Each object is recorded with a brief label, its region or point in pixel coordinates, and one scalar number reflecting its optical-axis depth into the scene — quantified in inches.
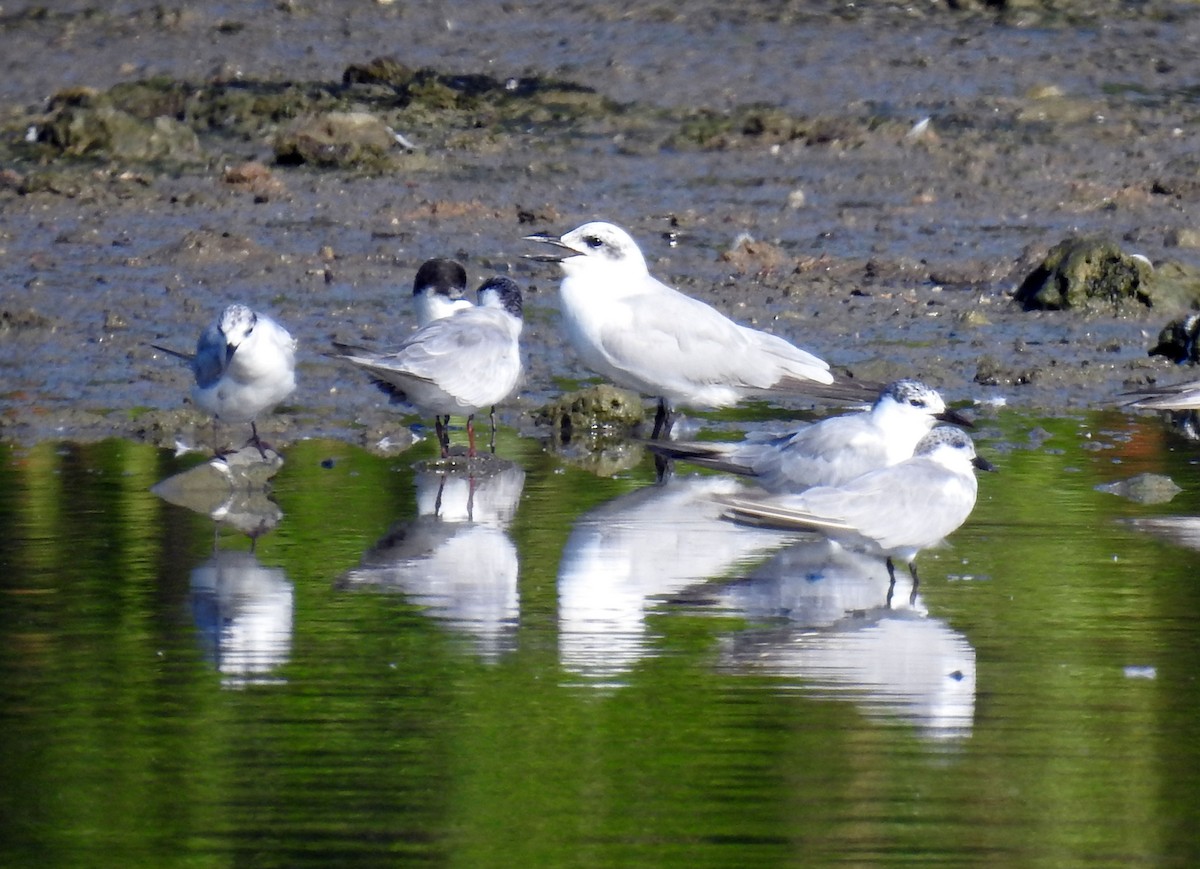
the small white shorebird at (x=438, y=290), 706.8
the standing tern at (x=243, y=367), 584.7
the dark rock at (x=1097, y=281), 800.9
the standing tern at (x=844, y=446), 506.6
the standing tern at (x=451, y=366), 593.0
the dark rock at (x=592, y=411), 649.0
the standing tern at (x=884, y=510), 436.5
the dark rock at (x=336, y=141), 1002.1
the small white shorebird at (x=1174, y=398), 619.5
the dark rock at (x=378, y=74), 1137.4
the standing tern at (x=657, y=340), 636.1
